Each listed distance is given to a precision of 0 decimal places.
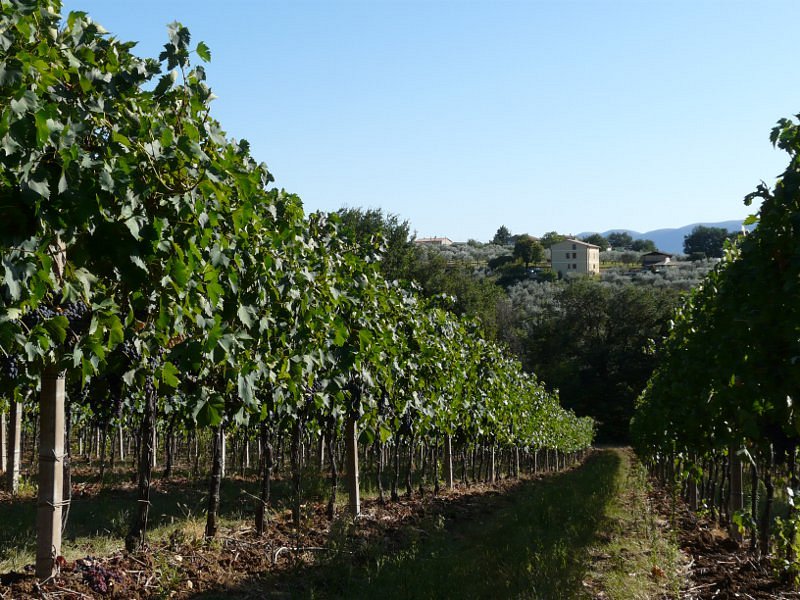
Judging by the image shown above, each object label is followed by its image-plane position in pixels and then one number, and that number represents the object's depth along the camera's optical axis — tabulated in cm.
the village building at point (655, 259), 16212
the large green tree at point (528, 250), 15262
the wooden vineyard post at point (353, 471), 1091
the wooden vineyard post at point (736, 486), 1050
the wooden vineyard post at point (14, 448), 1352
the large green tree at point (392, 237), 4759
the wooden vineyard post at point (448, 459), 1792
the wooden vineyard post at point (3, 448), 1543
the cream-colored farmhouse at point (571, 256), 15325
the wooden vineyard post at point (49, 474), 550
